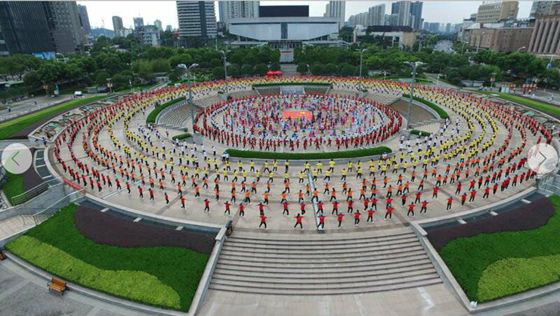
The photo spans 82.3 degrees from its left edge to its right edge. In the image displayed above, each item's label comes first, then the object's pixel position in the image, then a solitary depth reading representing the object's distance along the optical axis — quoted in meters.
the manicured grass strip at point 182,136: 32.48
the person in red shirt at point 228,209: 18.51
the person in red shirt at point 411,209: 18.05
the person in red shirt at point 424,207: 18.50
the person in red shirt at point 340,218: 17.18
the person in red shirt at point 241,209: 18.39
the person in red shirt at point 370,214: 17.65
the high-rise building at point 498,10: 164.62
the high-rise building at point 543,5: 139.00
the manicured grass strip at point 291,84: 60.66
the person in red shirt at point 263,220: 17.27
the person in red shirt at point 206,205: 18.98
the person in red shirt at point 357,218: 17.34
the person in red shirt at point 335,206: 18.28
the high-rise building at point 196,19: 156.25
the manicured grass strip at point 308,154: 26.52
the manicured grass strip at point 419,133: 32.69
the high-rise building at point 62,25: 107.94
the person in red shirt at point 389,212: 17.99
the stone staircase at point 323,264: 14.77
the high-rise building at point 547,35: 85.25
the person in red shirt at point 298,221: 17.17
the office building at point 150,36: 174.44
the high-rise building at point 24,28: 86.22
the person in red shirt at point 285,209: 18.53
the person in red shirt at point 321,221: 17.05
